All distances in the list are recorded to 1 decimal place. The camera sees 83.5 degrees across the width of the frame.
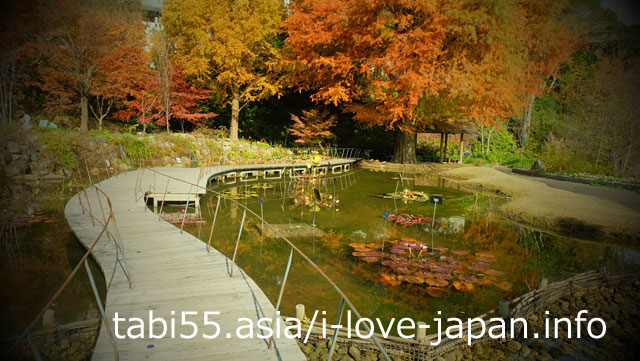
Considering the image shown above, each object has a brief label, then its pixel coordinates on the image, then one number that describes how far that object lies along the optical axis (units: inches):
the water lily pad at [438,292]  188.7
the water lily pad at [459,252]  249.3
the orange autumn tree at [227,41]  689.5
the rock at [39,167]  468.1
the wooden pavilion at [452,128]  792.9
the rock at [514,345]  146.1
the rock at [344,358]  133.6
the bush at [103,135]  532.4
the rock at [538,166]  653.9
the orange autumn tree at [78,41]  595.5
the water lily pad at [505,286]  197.9
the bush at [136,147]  547.2
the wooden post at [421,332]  128.9
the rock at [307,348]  137.3
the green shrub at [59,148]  473.7
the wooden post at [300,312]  144.3
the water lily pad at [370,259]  232.8
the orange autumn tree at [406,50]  538.3
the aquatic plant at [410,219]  331.0
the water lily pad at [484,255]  247.8
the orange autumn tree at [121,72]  622.8
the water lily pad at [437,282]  197.0
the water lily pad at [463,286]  194.4
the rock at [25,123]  520.4
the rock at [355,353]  134.5
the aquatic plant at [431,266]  199.8
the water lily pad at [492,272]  217.2
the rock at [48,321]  132.5
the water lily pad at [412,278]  199.6
